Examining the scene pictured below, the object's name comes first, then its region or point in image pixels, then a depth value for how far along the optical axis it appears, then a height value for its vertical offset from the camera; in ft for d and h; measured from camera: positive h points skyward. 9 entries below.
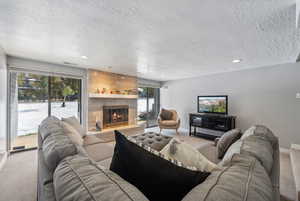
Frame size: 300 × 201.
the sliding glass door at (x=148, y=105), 19.97 -0.91
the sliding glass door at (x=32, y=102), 10.47 -0.38
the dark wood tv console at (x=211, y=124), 13.10 -2.48
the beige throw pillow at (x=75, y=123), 8.86 -1.69
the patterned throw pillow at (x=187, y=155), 3.22 -1.46
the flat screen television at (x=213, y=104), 14.05 -0.45
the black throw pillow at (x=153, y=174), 2.23 -1.33
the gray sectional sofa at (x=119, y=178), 1.83 -1.35
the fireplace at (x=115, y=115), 14.61 -1.93
